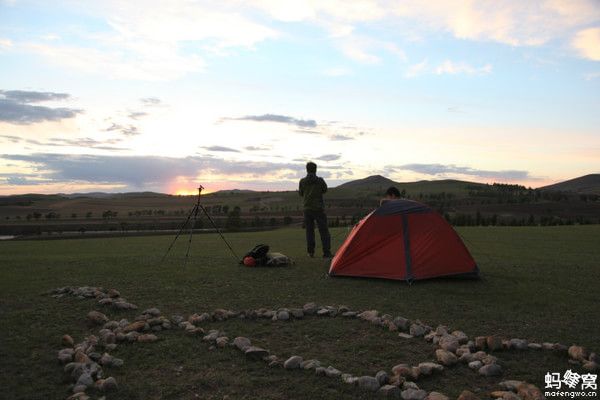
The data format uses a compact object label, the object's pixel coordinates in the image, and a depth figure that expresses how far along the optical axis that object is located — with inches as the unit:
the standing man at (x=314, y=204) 620.1
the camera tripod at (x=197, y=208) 591.6
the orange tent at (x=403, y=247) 479.5
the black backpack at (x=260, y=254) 568.4
